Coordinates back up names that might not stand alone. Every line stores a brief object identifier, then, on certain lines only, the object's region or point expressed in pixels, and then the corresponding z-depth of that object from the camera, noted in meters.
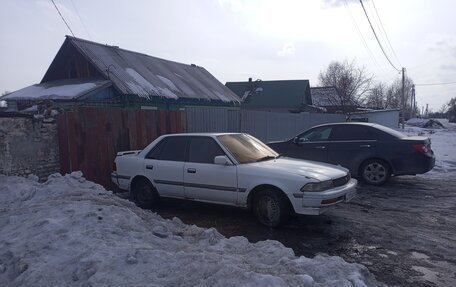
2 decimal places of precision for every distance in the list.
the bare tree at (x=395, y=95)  72.12
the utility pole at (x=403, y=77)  45.39
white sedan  5.77
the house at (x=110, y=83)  16.08
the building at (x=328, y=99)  40.42
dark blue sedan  9.20
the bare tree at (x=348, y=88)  38.00
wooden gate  8.38
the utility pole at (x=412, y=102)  76.82
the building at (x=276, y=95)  40.22
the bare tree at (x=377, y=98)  49.64
